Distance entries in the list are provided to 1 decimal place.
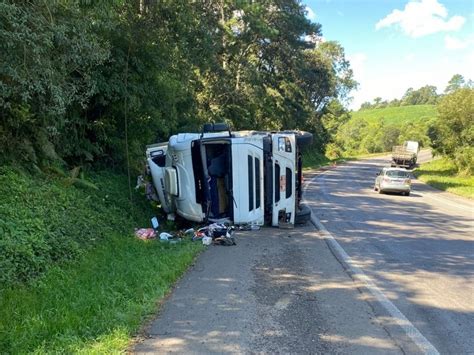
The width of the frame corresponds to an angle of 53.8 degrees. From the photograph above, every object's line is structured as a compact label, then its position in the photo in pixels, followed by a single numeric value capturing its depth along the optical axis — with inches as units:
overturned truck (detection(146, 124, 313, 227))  442.3
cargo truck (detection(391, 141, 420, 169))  1994.3
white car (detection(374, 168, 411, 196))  941.8
